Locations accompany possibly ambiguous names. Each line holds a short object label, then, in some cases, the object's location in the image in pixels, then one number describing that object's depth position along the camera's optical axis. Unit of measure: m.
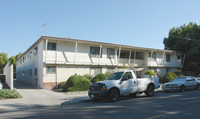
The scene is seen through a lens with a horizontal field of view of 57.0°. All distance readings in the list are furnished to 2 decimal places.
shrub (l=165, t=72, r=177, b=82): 26.36
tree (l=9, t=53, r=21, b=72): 62.84
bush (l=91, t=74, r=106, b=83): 20.04
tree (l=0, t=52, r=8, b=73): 61.14
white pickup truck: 11.77
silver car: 16.89
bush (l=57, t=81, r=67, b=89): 20.88
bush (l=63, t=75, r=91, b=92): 18.20
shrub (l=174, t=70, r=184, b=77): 28.92
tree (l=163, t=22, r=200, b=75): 32.00
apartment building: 20.88
